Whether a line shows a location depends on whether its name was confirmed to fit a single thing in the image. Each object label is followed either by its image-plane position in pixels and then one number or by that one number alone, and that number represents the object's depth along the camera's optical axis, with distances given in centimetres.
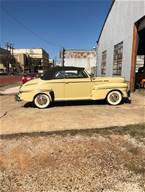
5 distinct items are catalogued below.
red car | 1192
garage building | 776
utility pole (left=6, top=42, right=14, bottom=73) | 4531
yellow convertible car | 559
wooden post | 777
